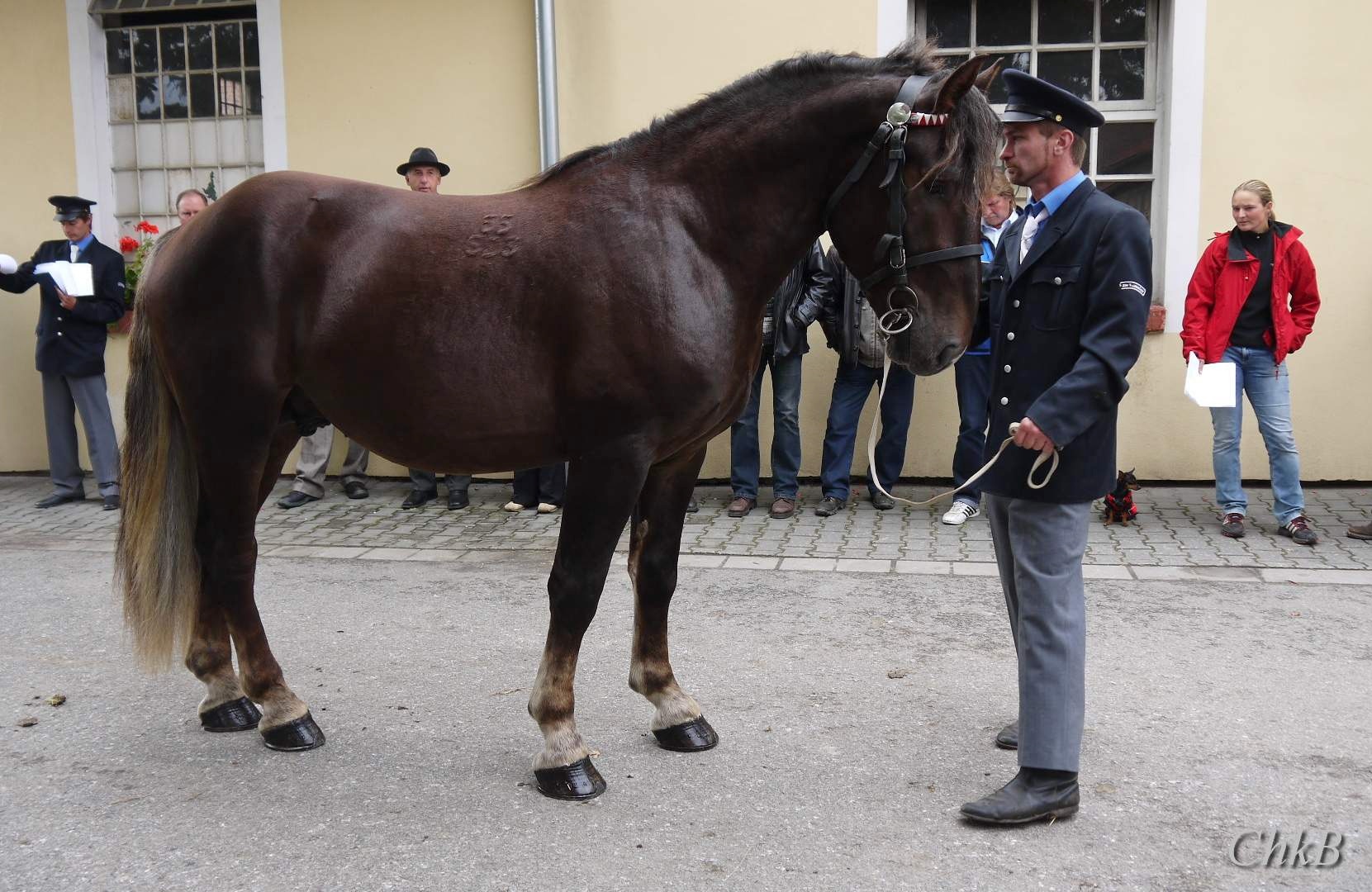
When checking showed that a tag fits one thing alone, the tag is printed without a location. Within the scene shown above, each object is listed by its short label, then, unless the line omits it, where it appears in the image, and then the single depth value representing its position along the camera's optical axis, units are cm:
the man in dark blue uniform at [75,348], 831
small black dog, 702
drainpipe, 795
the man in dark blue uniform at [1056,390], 293
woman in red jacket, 677
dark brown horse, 309
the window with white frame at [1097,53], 789
